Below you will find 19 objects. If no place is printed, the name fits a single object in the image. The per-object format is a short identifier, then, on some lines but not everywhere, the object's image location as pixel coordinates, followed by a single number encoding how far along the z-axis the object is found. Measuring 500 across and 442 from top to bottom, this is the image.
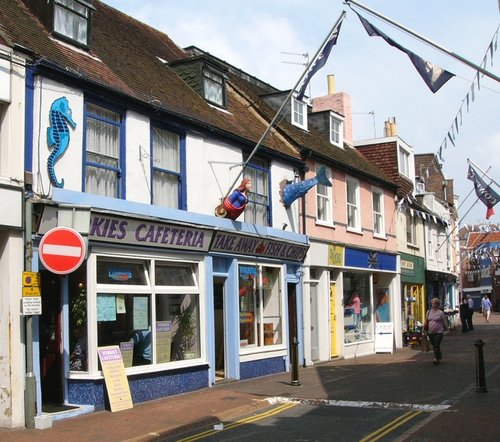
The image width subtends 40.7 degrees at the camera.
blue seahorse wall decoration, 10.74
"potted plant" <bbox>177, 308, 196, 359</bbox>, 13.78
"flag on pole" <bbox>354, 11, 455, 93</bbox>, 11.99
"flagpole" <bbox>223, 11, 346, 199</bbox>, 13.66
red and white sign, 9.84
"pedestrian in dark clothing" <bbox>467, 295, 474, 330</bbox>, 32.14
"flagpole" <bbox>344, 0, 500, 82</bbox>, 11.25
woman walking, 17.27
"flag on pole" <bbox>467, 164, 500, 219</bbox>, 23.38
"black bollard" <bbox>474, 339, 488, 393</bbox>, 12.34
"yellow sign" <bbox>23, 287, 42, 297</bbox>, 9.75
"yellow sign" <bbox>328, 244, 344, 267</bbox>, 19.92
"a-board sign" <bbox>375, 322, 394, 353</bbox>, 22.67
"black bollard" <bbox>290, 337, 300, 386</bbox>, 13.38
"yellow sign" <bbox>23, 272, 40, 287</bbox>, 9.80
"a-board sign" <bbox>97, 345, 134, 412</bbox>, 11.20
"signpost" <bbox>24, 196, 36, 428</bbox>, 9.72
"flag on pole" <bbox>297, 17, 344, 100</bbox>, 13.75
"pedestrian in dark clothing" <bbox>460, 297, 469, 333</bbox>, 31.77
